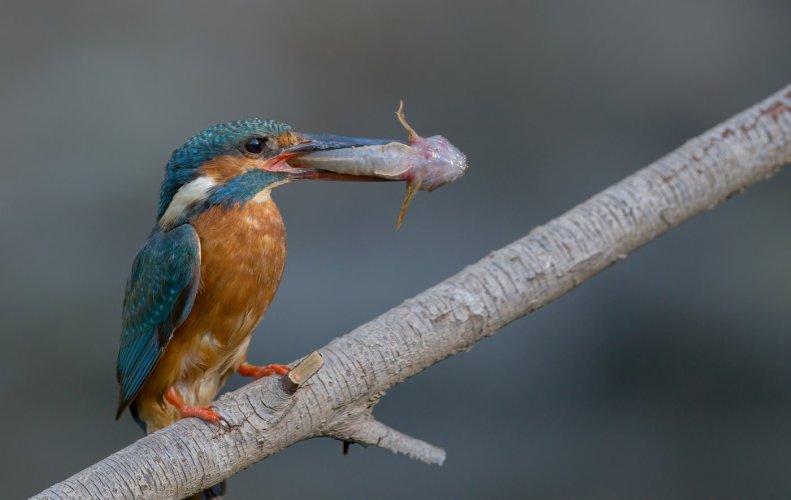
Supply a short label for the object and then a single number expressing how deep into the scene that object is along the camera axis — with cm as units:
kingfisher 405
